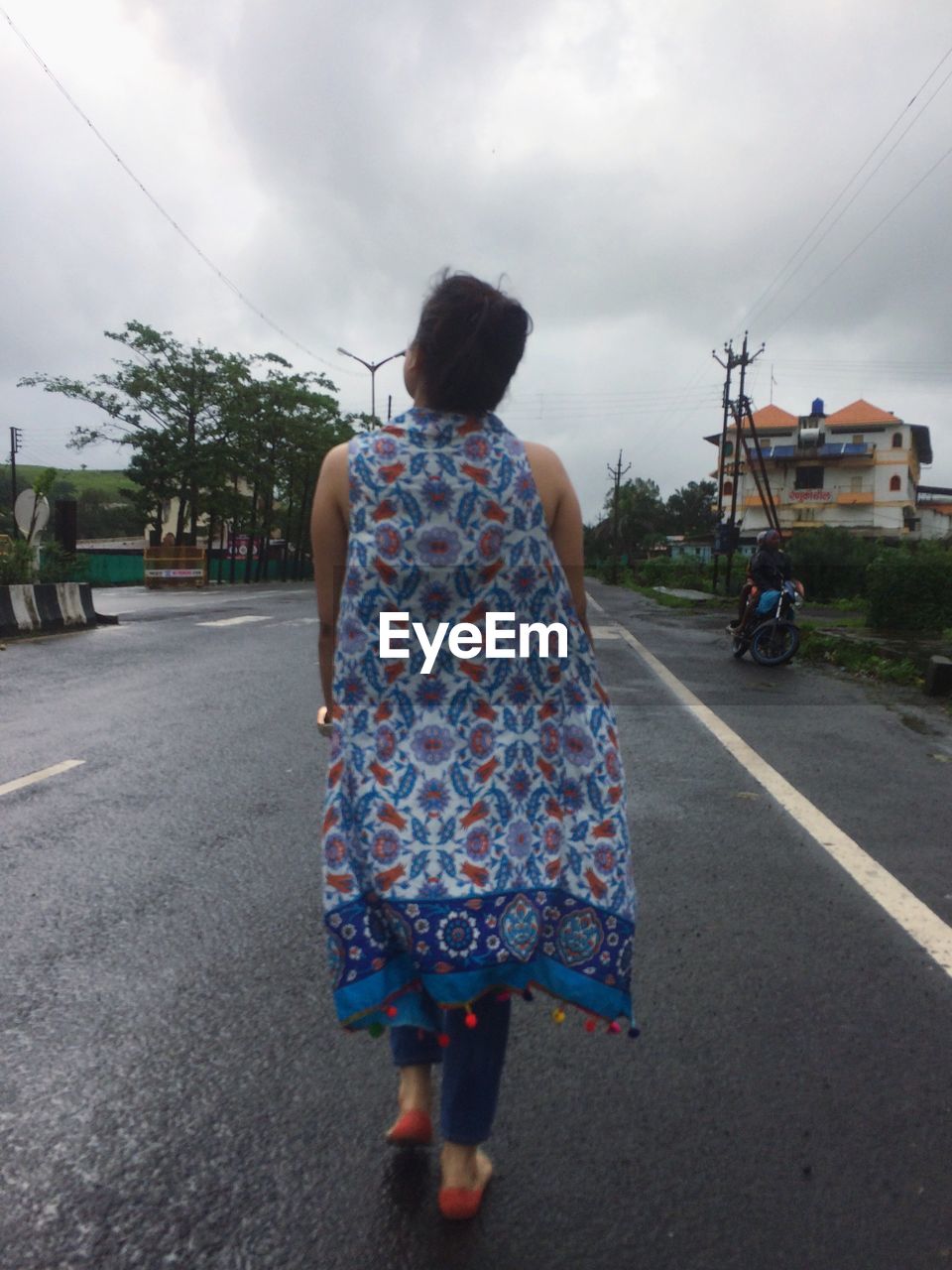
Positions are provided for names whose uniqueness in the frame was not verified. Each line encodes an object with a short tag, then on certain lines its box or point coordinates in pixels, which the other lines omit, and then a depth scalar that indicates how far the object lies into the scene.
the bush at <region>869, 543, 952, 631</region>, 16.48
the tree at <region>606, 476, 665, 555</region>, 109.69
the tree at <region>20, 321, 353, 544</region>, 46.56
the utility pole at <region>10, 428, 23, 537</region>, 75.03
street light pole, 49.12
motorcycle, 12.48
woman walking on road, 1.92
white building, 78.69
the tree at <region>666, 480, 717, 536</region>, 113.56
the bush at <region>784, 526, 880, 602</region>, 34.06
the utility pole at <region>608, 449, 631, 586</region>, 63.12
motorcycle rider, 12.70
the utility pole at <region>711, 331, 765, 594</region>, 37.06
